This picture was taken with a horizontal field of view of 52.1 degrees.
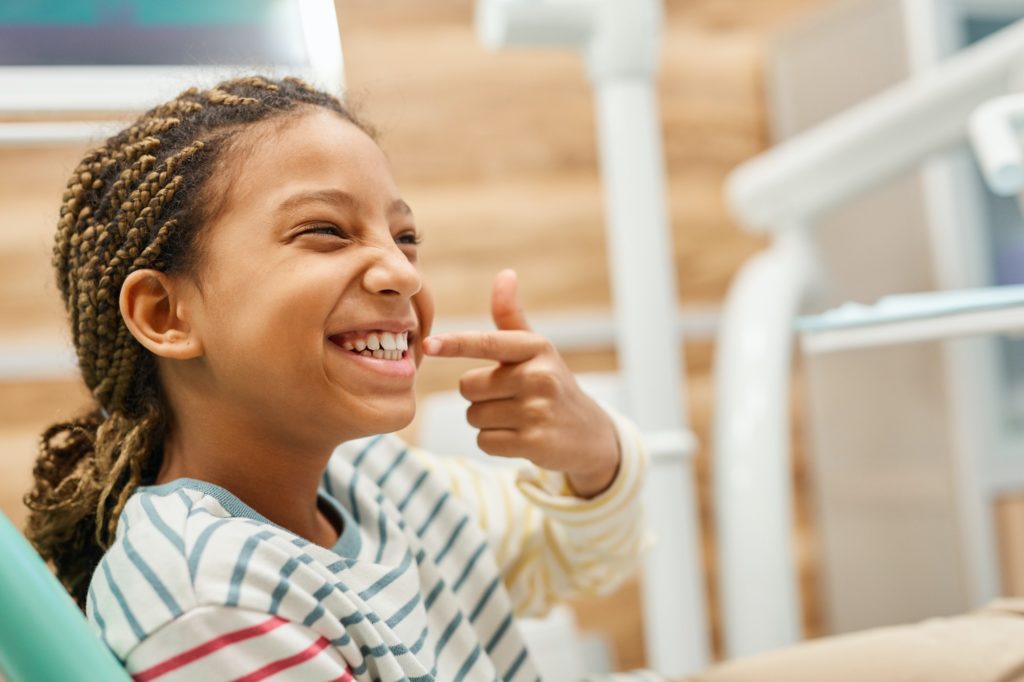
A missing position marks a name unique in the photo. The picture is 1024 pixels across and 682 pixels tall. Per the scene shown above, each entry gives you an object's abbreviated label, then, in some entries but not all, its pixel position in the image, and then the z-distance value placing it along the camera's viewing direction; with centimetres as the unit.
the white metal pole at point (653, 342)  115
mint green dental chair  42
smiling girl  57
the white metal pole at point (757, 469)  111
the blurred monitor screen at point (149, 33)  96
